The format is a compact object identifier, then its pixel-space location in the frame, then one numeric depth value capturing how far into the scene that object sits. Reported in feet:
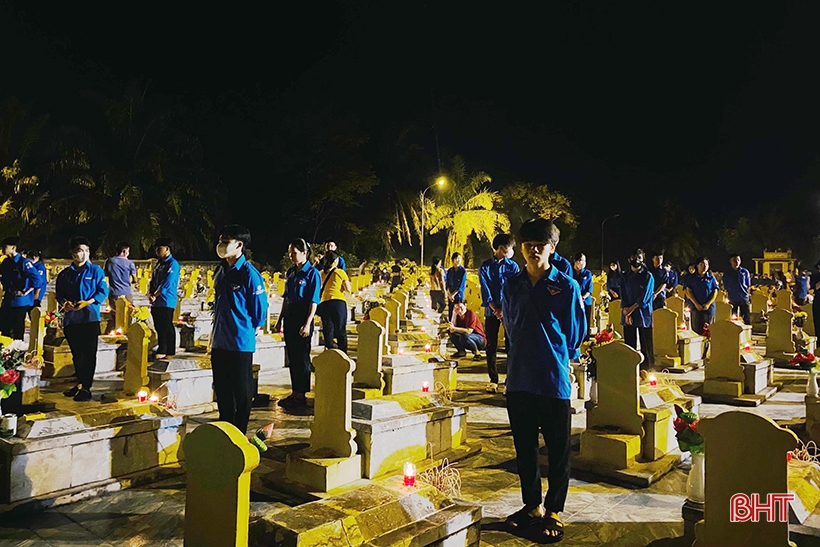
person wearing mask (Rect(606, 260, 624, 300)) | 49.26
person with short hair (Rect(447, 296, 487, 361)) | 39.52
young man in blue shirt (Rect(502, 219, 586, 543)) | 13.41
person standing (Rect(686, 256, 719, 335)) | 38.27
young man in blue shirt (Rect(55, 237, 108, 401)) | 24.03
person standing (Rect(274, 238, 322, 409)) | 24.84
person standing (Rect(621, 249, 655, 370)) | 30.32
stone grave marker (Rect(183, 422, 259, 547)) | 8.87
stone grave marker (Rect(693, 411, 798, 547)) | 9.42
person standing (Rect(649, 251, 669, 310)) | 36.01
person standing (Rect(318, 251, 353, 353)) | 28.14
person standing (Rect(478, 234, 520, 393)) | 26.45
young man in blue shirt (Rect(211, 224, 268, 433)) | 18.24
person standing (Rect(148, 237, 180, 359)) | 29.73
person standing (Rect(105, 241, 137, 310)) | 36.47
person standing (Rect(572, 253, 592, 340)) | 31.76
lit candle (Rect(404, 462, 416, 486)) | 12.94
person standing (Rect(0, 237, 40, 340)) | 30.78
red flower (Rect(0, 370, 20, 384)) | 17.10
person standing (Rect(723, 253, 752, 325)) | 46.80
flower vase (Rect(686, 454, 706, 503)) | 12.78
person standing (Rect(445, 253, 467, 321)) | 41.27
